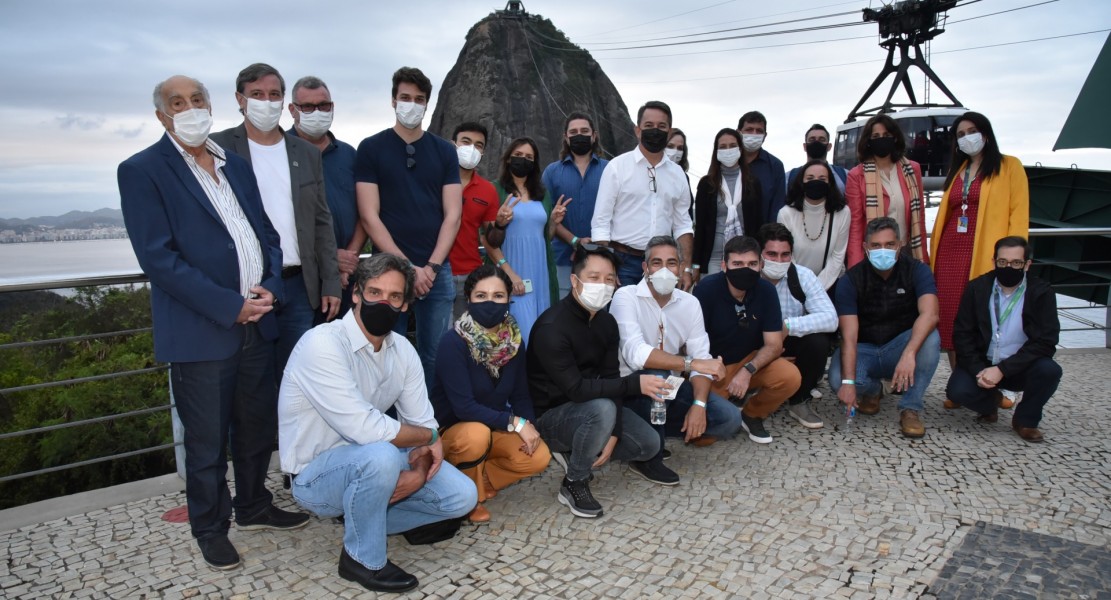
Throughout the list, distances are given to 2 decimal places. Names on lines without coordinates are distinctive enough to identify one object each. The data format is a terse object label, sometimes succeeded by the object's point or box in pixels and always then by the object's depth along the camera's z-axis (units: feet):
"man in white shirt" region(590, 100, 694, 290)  15.20
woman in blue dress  14.70
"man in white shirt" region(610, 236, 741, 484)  12.40
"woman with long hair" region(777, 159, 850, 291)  15.52
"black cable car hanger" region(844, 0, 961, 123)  97.04
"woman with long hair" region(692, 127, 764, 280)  16.28
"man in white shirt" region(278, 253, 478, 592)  8.79
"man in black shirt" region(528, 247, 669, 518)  11.14
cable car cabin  66.23
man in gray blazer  10.68
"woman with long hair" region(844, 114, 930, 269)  15.56
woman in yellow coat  14.96
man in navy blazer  8.72
